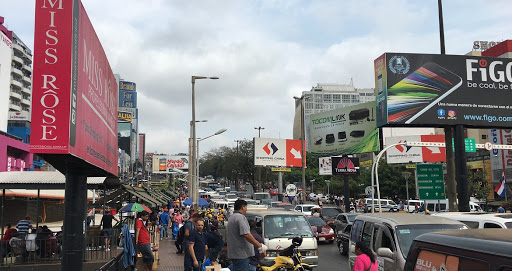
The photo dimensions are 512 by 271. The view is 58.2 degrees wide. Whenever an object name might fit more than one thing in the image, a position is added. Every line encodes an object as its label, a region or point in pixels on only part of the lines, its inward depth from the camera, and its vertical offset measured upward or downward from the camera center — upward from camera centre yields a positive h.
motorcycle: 8.84 -1.61
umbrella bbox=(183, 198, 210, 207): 32.04 -1.68
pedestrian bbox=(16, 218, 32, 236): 15.07 -1.49
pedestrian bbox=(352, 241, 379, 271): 7.14 -1.32
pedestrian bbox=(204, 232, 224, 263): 10.68 -1.45
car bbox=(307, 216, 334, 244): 21.58 -2.58
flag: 29.40 -0.89
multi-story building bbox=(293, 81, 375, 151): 162.38 +28.89
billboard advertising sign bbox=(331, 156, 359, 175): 38.38 +0.84
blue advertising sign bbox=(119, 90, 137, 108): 178.25 +31.82
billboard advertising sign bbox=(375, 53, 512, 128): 22.08 +4.10
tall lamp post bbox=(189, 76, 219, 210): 30.20 +3.39
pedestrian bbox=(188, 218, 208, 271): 9.73 -1.32
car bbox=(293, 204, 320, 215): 31.33 -2.04
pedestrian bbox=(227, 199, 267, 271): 7.11 -1.00
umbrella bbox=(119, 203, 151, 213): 18.39 -1.13
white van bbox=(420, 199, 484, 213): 36.32 -2.39
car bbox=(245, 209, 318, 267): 12.58 -1.52
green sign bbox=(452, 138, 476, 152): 21.94 +1.45
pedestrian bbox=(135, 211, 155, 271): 11.61 -1.61
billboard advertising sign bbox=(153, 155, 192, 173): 83.25 +2.99
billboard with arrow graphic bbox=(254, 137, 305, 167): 51.41 +2.90
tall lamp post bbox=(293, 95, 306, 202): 39.98 +1.26
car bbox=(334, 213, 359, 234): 22.29 -2.10
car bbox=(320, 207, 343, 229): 28.55 -2.21
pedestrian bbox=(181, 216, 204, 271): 9.94 -1.76
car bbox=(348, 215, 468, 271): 8.45 -1.04
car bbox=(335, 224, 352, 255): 17.06 -2.42
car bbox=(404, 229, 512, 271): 3.14 -0.58
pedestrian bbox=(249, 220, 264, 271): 8.95 -1.62
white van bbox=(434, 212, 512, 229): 10.44 -1.06
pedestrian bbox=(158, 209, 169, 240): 24.38 -2.40
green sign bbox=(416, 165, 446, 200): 23.11 -0.32
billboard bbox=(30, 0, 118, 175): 6.76 +1.53
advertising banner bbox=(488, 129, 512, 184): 51.28 +2.07
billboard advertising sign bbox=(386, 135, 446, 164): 45.91 +2.18
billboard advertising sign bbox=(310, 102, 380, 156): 41.09 +4.29
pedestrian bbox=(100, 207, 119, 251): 17.31 -1.50
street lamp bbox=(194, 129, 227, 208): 32.81 -0.05
